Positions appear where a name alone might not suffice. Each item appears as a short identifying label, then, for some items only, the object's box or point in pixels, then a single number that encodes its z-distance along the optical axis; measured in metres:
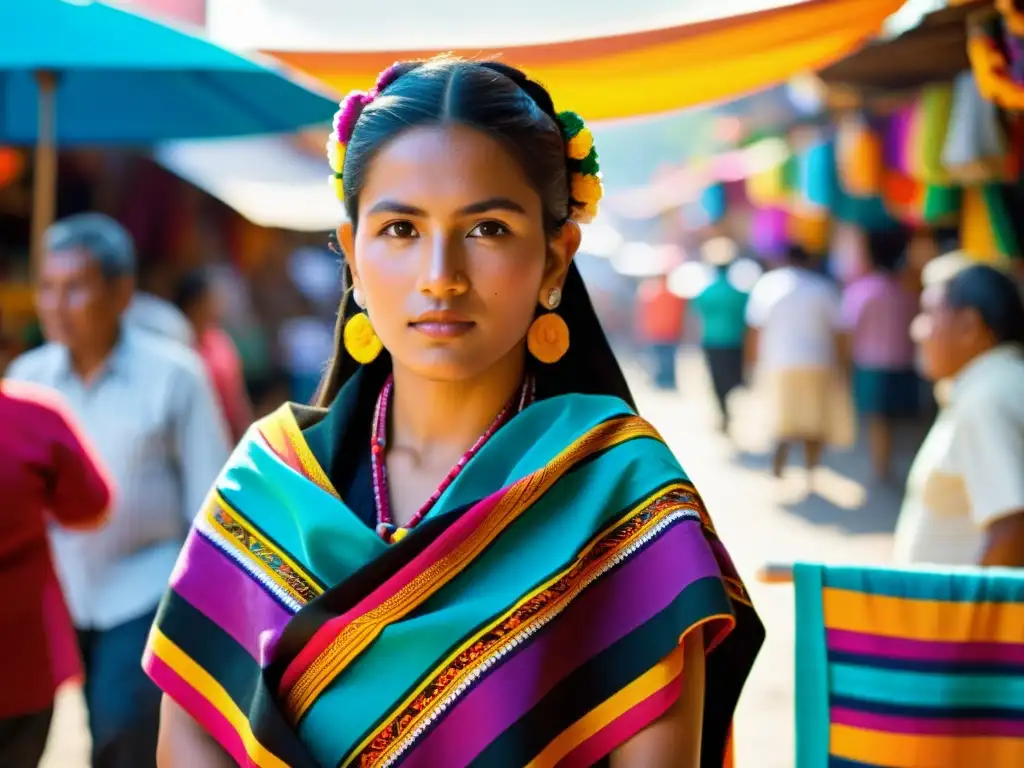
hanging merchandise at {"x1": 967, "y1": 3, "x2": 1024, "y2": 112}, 4.57
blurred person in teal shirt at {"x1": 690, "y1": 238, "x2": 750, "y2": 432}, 12.67
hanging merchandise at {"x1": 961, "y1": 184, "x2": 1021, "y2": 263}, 7.15
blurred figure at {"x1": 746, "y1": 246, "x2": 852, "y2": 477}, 10.33
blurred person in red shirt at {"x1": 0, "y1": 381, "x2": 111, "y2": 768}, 3.22
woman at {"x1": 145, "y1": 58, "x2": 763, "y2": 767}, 1.87
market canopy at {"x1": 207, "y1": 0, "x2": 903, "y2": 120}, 4.00
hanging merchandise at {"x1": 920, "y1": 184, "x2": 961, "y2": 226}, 8.22
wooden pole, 4.81
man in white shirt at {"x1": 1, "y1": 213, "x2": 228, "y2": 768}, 3.87
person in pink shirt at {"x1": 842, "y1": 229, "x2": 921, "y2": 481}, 10.40
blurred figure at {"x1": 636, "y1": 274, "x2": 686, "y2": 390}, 17.45
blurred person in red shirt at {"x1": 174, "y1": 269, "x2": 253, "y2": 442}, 6.38
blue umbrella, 3.93
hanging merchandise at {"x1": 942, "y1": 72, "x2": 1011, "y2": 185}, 6.60
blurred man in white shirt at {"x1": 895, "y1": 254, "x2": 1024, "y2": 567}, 3.72
